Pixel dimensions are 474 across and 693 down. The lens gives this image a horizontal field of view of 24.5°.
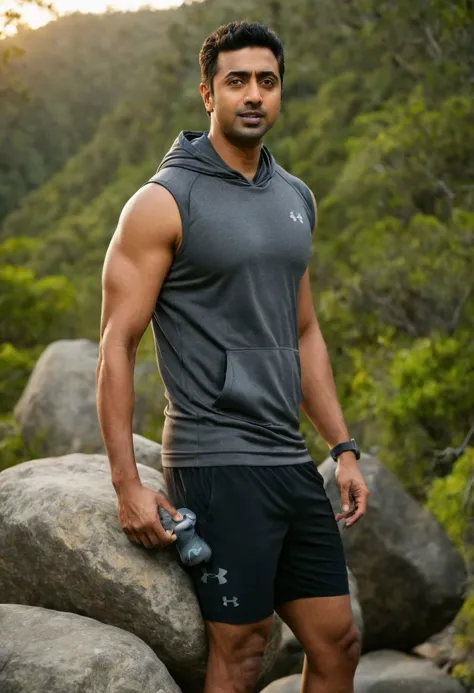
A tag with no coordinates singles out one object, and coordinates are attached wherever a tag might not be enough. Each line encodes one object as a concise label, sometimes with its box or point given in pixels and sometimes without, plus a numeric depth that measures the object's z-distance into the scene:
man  3.19
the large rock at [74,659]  3.06
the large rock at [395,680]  4.99
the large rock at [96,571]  3.29
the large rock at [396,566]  6.19
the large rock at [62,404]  10.94
